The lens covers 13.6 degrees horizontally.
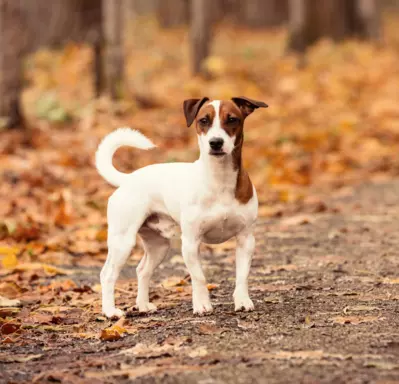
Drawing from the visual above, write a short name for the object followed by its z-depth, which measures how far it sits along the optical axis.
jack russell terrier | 9.77
